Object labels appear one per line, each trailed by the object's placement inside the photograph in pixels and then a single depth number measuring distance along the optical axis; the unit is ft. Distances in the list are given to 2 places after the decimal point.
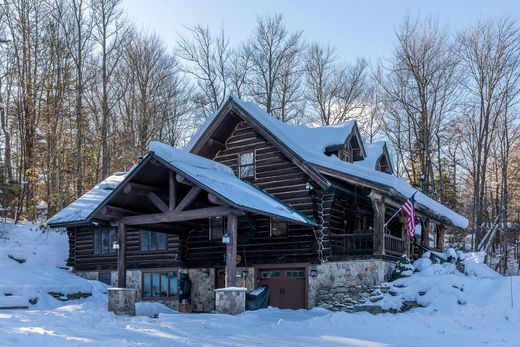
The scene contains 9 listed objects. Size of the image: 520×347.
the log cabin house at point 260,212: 56.95
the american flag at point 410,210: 62.28
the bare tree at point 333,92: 133.08
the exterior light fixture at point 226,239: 52.64
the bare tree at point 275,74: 130.21
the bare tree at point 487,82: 111.65
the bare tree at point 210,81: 131.75
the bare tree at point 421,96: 115.65
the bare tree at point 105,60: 118.83
